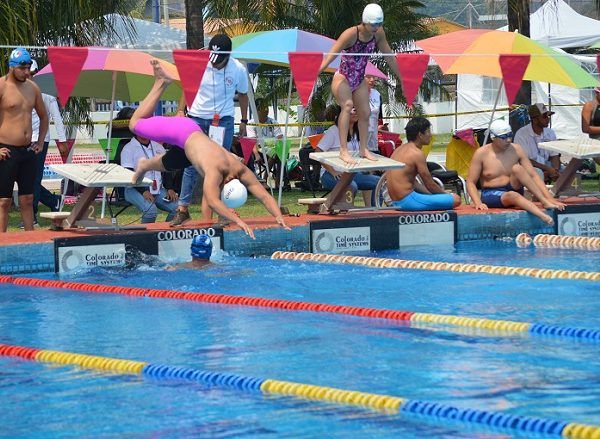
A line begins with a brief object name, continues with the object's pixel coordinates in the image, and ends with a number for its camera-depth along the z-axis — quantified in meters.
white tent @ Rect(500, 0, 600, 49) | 32.00
